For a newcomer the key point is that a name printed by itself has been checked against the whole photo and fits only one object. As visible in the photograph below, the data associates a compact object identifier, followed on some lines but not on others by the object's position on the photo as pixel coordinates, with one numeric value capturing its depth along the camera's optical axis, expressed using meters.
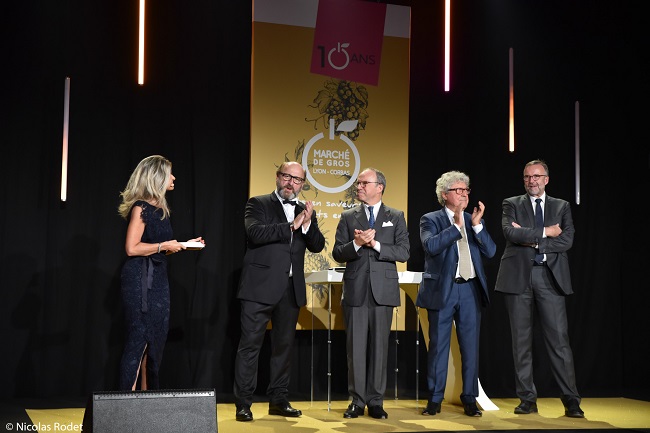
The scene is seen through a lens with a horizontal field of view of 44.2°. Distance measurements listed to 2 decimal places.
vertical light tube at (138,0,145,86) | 6.14
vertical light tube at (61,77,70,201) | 6.01
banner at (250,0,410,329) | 6.58
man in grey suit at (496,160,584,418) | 5.68
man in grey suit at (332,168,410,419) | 5.36
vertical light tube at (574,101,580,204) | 7.38
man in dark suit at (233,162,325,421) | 5.32
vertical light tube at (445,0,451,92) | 6.70
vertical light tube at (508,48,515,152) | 6.87
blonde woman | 4.59
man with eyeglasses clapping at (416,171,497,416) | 5.50
